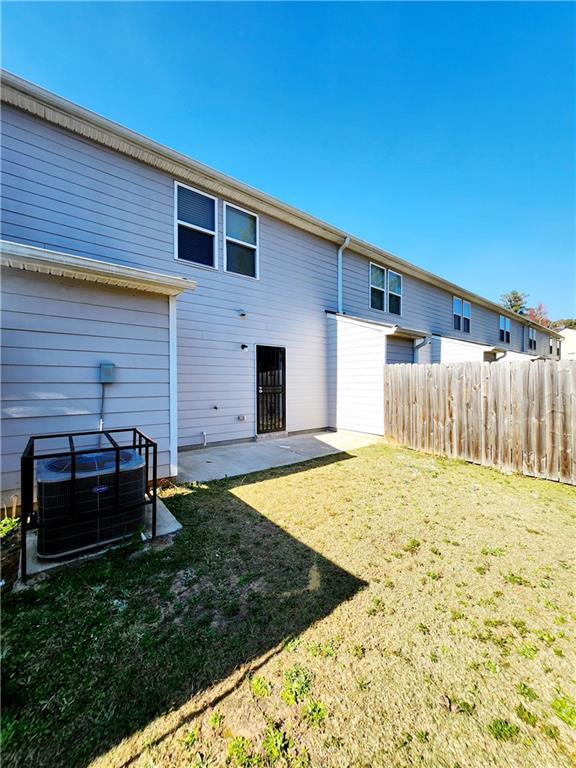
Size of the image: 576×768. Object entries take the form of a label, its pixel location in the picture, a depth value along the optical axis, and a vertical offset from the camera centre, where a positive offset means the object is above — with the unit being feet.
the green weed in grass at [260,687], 4.87 -4.89
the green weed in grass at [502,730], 4.29 -4.92
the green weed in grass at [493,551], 9.02 -4.99
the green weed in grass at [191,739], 4.18 -4.87
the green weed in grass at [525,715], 4.49 -4.94
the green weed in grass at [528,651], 5.67 -5.01
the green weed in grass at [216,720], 4.42 -4.89
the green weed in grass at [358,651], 5.57 -4.93
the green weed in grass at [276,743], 4.03 -4.88
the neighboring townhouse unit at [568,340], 89.14 +12.57
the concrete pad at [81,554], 8.04 -4.70
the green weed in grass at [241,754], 3.96 -4.88
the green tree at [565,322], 115.55 +23.70
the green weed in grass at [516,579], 7.73 -5.01
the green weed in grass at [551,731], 4.31 -4.94
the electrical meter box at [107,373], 12.23 +0.52
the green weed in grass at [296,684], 4.83 -4.91
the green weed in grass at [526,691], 4.87 -4.97
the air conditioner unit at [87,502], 8.21 -3.31
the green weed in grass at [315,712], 4.48 -4.90
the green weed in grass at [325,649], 5.61 -4.93
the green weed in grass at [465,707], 4.64 -4.93
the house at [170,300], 11.43 +4.44
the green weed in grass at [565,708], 4.53 -4.96
